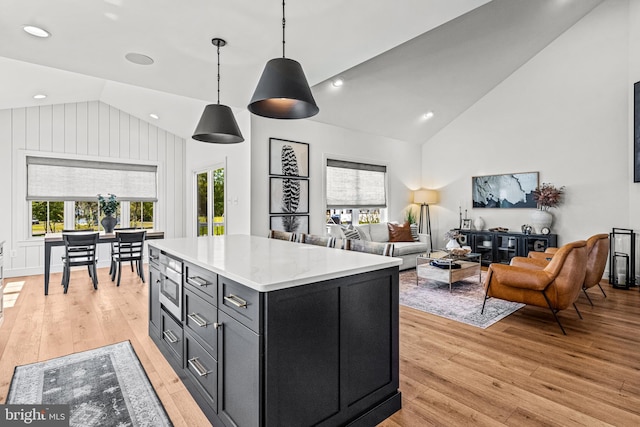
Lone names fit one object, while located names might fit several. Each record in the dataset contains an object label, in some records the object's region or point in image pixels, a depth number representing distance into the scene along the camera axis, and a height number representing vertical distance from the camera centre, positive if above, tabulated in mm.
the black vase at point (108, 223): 5418 -208
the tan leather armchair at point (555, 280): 3045 -652
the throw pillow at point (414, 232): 6598 -429
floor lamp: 7273 +170
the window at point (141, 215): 6777 -95
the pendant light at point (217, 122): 2658 +711
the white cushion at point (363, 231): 5914 -376
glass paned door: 5957 +160
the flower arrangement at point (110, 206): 5541 +72
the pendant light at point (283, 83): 1809 +703
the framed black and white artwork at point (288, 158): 5199 +853
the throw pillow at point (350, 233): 5633 -378
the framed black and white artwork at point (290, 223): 5238 -201
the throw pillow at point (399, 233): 6402 -431
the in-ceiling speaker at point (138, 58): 3180 +1486
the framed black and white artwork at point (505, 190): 6086 +403
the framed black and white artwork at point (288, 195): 5195 +243
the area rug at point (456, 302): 3566 -1114
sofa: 5734 -486
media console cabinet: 5758 -586
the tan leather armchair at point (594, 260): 3669 -565
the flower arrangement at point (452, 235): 5232 -386
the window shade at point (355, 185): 6191 +507
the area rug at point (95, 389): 1912 -1174
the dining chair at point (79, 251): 4590 -584
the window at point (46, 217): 5840 -122
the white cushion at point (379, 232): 6211 -406
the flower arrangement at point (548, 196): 5648 +254
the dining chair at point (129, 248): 5047 -601
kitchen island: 1444 -628
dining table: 4488 -447
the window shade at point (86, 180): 5766 +572
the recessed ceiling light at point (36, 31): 2642 +1452
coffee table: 4500 -809
